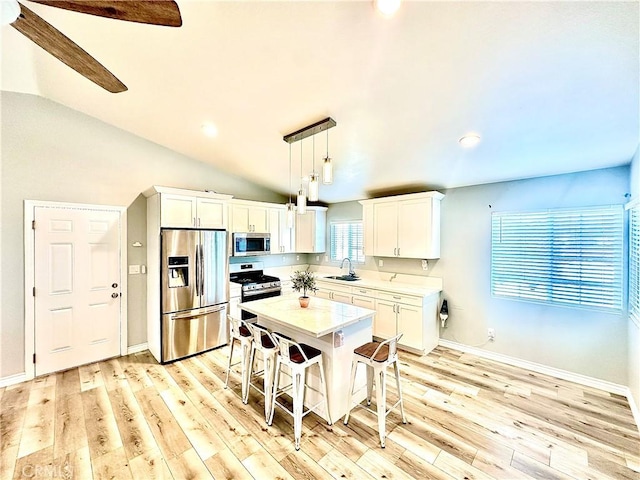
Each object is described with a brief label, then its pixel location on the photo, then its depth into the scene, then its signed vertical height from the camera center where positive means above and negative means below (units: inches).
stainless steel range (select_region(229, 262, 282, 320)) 172.9 -29.9
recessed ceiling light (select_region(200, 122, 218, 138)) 124.0 +53.3
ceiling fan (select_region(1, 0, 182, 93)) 46.8 +43.1
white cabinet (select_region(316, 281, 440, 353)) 148.4 -45.5
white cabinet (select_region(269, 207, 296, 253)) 197.9 +4.2
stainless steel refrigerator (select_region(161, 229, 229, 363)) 140.6 -29.9
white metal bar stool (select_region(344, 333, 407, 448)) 85.0 -42.9
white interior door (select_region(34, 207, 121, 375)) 128.2 -24.9
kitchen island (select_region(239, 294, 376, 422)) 93.4 -37.5
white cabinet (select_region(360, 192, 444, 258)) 156.3 +8.2
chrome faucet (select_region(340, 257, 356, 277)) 201.6 -22.7
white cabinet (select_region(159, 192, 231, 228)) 140.8 +15.8
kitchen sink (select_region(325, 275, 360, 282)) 193.9 -29.9
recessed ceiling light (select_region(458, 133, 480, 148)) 100.8 +38.9
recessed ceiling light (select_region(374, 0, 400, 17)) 51.4 +46.1
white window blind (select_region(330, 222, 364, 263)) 208.4 -2.2
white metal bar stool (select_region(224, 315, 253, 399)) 108.4 -41.8
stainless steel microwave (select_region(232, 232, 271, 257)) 175.0 -3.8
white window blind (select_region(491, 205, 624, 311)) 113.7 -8.7
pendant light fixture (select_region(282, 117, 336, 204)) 85.8 +45.5
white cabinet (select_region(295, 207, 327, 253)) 213.8 +6.1
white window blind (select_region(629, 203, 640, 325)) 98.2 -9.7
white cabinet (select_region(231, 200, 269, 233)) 177.3 +15.0
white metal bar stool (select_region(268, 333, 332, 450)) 86.0 -44.8
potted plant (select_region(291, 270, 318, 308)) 114.3 -20.1
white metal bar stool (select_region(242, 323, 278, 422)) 96.0 -42.0
